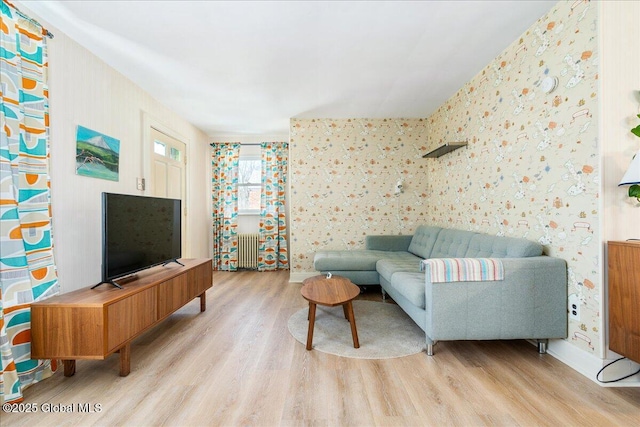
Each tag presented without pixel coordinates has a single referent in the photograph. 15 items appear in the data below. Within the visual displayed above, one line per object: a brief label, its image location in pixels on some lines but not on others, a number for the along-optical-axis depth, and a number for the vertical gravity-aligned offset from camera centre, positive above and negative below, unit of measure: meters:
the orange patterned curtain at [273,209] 4.73 +0.08
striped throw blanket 1.80 -0.41
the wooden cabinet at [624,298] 1.40 -0.49
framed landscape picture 2.14 +0.54
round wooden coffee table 1.99 -0.68
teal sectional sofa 1.79 -0.60
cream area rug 1.99 -1.07
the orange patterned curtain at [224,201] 4.78 +0.24
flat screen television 1.85 -0.17
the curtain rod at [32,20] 1.61 +1.29
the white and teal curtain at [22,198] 1.48 +0.10
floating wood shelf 2.95 +0.81
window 4.97 +0.58
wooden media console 1.53 -0.69
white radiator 4.80 -0.71
